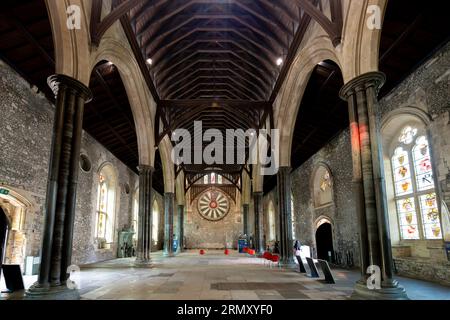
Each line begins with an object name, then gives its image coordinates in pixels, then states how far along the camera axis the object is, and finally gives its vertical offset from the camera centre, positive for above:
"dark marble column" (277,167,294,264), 10.09 +0.41
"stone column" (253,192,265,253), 16.77 +0.48
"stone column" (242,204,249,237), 22.47 +0.94
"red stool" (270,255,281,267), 9.09 -0.84
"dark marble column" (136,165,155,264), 10.35 +0.50
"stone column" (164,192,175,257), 16.73 +0.62
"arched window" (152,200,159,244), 22.86 +0.53
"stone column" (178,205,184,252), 22.44 +0.26
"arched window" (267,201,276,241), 21.92 +0.40
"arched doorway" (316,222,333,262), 12.93 -0.56
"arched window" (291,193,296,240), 17.31 +0.54
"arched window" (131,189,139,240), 17.70 +1.03
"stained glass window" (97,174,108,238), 13.38 +1.04
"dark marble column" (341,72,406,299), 4.71 +0.67
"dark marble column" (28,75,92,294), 4.73 +0.75
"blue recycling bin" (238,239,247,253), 20.99 -0.98
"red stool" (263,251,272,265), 9.39 -0.80
